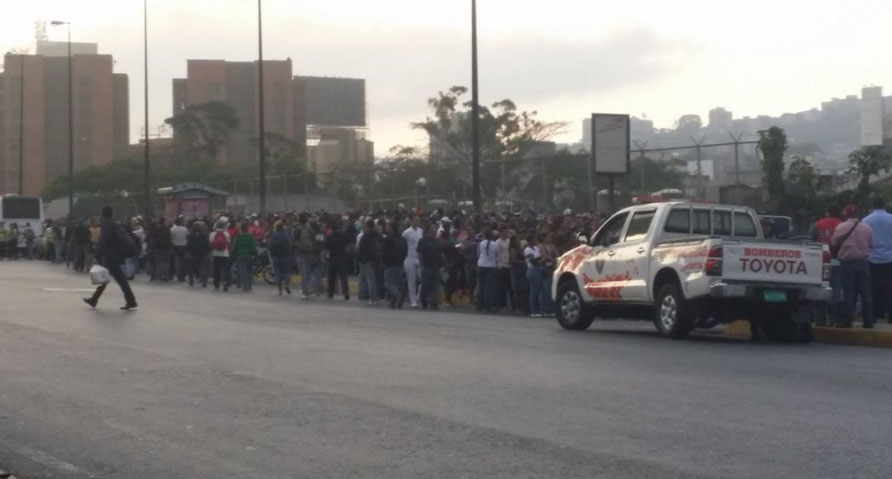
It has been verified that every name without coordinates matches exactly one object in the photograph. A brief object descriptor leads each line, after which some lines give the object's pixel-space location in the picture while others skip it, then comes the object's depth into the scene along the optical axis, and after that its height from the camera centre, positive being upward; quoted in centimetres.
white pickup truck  1803 -26
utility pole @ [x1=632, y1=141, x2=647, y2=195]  3228 +233
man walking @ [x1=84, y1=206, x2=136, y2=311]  2366 +8
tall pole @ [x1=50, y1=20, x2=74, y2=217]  6993 +503
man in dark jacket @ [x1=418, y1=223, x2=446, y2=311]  2644 -19
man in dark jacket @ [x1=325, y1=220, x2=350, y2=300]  2970 +0
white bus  7181 +225
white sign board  2948 +224
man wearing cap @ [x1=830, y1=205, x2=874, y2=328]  1892 -1
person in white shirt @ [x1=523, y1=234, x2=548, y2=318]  2444 -42
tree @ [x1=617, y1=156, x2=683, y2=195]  3556 +195
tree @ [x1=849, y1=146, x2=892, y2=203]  3250 +211
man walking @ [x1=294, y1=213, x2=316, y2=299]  3055 +7
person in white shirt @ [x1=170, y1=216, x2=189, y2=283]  3738 +23
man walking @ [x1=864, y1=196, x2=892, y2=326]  1927 -5
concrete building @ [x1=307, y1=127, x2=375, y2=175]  11888 +918
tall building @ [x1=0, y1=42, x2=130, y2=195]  14362 +1421
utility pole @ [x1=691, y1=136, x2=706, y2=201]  3153 +165
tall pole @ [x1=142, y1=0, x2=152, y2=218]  5775 +711
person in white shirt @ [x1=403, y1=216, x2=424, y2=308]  2784 -25
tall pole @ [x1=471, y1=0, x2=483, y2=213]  3203 +312
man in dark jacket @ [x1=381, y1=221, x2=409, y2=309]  2741 -15
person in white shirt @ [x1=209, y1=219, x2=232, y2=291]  3406 +4
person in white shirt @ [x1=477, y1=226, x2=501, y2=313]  2567 -33
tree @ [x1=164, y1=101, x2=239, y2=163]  10688 +963
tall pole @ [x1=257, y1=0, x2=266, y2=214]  4380 +408
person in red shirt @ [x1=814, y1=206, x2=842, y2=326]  1938 -11
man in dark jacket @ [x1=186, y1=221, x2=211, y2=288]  3566 +6
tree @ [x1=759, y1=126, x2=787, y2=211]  3077 +203
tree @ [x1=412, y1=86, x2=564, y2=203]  6938 +612
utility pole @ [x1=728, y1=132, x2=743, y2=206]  3052 +185
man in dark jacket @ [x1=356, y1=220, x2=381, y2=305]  2816 +2
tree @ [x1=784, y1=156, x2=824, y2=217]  2981 +142
